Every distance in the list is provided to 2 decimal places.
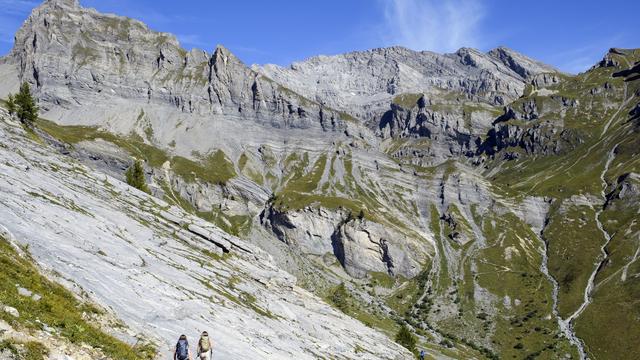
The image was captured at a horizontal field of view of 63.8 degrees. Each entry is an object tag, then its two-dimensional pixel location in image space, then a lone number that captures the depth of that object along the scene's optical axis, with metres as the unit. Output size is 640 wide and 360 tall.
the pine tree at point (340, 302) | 180.69
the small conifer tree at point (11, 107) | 139.00
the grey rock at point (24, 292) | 26.48
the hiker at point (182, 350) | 28.53
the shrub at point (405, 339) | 136.19
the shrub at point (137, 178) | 144.25
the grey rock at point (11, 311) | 23.16
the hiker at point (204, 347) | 30.91
